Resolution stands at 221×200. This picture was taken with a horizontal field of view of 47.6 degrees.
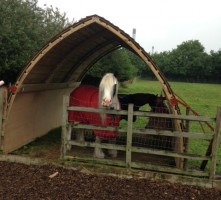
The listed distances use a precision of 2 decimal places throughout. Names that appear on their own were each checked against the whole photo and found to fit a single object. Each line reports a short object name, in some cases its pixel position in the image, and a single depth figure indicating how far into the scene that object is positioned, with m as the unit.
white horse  4.75
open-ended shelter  4.60
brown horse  5.66
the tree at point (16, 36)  9.10
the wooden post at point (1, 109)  5.02
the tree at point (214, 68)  49.85
